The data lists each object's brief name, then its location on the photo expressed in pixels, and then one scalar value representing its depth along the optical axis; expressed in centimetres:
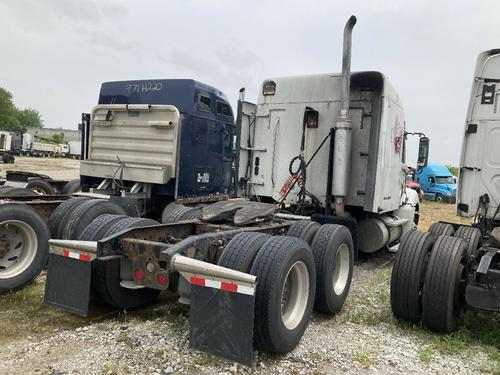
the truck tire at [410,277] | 436
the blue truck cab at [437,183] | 2501
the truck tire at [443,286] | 417
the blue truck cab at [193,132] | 799
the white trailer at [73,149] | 5844
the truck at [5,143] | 3667
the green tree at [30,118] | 11060
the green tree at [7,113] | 8162
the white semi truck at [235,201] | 339
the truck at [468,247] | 416
